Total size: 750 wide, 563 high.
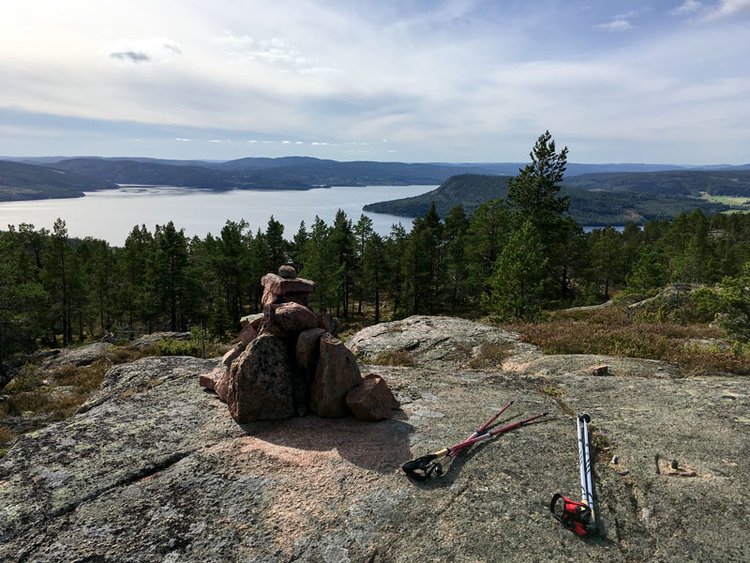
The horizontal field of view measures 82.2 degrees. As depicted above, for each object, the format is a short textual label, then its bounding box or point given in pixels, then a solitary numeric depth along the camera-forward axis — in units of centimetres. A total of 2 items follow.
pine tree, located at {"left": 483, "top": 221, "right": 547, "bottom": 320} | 3083
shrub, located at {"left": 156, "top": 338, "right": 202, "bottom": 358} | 2450
